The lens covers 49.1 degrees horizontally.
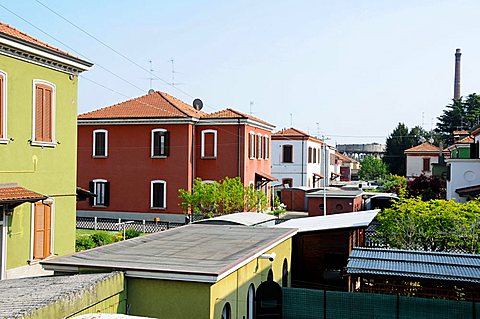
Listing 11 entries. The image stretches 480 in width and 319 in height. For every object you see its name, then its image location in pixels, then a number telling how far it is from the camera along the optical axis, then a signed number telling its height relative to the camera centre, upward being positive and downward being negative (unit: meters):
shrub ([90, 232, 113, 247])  21.27 -2.84
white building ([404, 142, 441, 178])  64.69 +1.74
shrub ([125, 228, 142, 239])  23.58 -2.91
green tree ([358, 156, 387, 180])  88.94 +0.75
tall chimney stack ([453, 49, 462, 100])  84.12 +15.81
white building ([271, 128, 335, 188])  50.47 +1.40
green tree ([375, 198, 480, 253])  16.89 -1.76
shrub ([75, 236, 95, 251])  20.32 -2.92
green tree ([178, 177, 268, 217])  26.61 -1.39
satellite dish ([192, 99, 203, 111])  41.22 +5.31
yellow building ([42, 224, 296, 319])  8.79 -1.76
